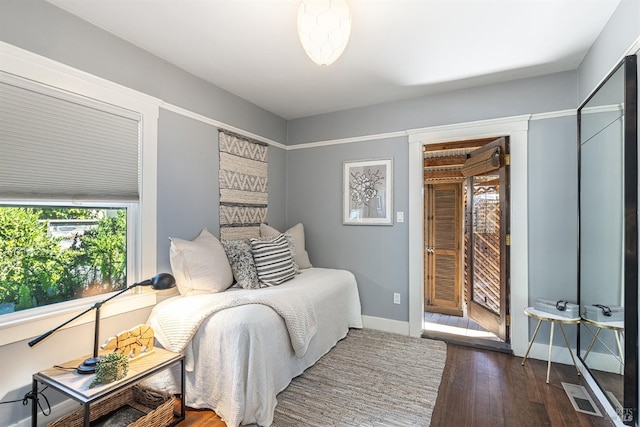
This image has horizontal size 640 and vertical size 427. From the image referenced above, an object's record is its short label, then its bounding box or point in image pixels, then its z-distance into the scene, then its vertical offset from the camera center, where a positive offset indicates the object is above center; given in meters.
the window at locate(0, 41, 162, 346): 1.69 +0.26
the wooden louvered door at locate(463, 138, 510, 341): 2.96 -0.26
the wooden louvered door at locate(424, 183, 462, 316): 4.26 -0.51
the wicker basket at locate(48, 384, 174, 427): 1.69 -1.17
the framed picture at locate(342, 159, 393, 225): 3.43 +0.22
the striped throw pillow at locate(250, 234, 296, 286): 2.75 -0.46
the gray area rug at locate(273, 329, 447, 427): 1.96 -1.29
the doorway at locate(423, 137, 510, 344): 3.04 -0.32
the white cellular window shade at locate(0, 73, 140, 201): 1.68 +0.39
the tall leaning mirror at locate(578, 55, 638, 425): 1.67 -0.15
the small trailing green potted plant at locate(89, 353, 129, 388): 1.54 -0.80
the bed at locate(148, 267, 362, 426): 1.84 -0.92
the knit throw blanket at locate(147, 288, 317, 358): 1.97 -0.69
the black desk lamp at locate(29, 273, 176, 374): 1.64 -0.62
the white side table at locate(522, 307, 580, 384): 2.34 -0.81
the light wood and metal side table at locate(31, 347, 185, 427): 1.46 -0.86
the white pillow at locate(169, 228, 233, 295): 2.37 -0.44
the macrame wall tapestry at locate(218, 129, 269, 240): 3.05 +0.26
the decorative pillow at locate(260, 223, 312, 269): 3.44 -0.33
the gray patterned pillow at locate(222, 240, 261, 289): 2.65 -0.47
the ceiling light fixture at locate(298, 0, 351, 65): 1.58 +0.95
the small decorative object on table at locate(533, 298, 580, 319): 2.41 -0.75
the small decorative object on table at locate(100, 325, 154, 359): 1.75 -0.76
